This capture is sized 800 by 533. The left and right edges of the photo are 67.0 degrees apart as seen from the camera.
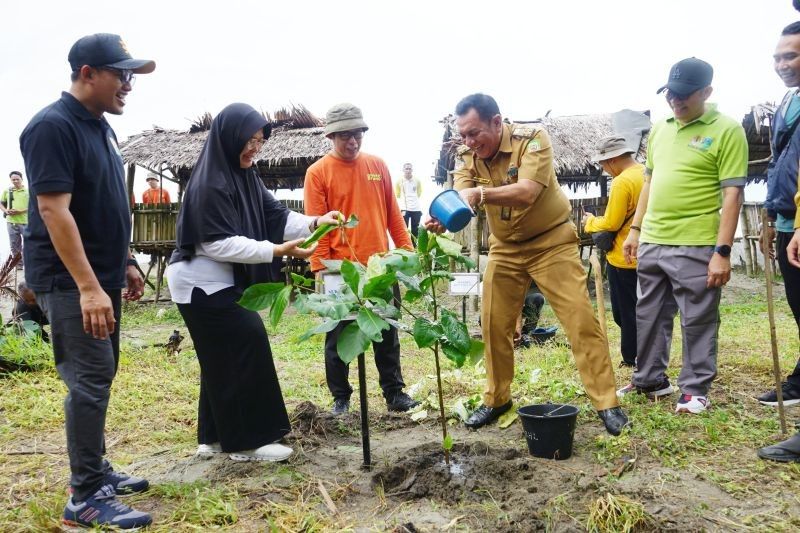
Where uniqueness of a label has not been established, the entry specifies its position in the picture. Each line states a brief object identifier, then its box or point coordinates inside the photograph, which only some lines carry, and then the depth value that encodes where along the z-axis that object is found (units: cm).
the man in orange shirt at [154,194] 1266
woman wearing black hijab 298
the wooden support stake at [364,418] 293
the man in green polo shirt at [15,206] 1191
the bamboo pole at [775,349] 312
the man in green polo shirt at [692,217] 348
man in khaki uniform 331
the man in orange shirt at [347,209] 412
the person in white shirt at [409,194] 1347
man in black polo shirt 243
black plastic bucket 305
